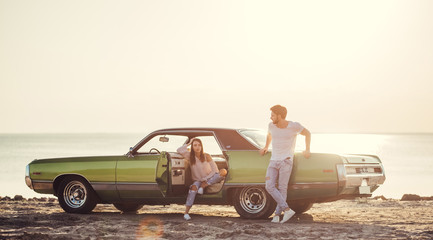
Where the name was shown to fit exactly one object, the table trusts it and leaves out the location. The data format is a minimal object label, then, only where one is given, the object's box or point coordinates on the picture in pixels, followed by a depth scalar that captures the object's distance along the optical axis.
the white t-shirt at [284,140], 12.02
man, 12.01
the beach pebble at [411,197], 18.12
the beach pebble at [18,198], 18.82
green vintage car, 12.13
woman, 12.66
